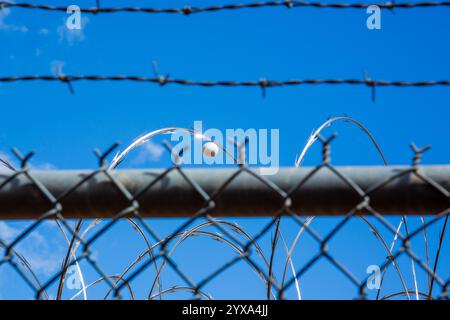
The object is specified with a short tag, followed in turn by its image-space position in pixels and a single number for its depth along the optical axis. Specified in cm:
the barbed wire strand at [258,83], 292
